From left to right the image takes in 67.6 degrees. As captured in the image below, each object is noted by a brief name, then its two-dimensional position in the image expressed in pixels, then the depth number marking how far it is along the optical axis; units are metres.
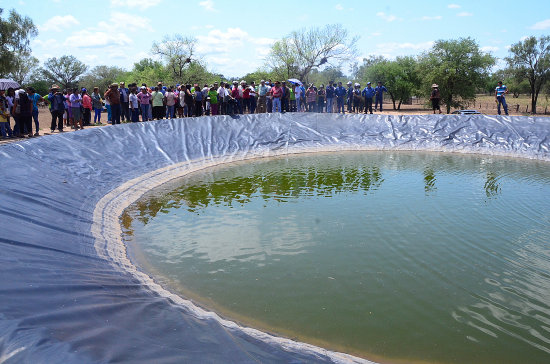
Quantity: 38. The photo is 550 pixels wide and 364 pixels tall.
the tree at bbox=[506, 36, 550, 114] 30.80
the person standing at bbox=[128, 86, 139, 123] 15.19
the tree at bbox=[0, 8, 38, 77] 28.02
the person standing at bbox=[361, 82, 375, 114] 18.88
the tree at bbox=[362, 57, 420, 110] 36.78
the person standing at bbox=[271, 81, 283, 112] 17.41
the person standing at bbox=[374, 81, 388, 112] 19.97
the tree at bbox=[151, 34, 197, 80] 36.09
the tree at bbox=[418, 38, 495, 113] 27.80
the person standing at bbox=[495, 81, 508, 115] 16.66
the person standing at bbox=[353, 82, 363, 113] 20.57
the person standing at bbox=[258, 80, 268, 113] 18.23
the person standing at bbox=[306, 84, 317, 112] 19.53
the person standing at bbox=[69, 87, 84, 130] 14.14
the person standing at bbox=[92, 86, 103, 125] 16.09
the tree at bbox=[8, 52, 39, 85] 47.79
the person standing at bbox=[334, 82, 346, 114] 19.73
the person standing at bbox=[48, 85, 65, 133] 13.22
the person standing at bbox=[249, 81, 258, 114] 17.78
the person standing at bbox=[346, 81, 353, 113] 20.48
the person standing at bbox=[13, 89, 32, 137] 12.35
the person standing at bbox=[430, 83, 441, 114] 17.55
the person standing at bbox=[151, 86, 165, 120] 15.07
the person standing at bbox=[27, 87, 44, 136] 13.19
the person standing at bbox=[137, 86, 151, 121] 14.74
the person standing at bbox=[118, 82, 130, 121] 15.15
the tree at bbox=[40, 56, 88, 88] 57.56
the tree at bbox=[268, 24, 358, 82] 38.84
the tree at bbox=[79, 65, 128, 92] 57.03
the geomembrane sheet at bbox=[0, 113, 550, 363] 3.12
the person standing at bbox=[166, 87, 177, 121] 15.51
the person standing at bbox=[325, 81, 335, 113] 19.44
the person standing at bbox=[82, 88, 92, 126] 15.09
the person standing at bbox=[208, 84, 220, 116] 16.47
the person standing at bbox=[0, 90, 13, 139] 12.12
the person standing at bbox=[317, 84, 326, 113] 19.88
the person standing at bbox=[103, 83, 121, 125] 13.65
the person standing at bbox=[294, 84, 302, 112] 18.92
